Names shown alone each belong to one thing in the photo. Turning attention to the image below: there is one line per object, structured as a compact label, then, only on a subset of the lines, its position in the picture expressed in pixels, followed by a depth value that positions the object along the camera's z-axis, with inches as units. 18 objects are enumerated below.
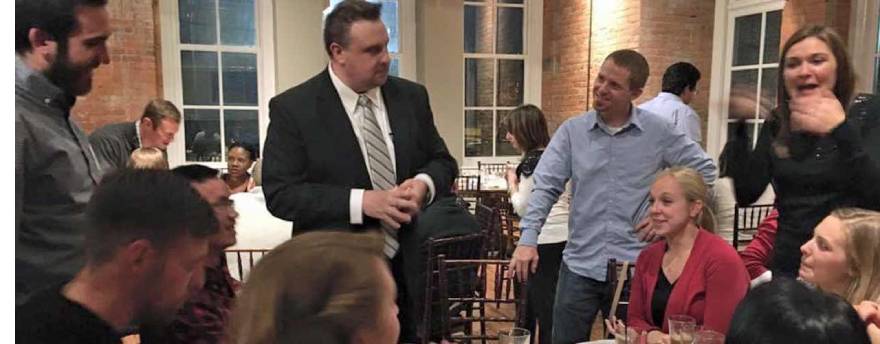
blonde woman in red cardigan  70.1
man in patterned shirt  54.8
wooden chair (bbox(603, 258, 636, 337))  77.7
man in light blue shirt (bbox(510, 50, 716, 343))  84.4
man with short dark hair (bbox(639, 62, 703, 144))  162.7
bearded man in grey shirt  43.0
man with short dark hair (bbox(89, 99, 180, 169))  91.6
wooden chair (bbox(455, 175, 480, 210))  222.8
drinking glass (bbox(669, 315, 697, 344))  59.2
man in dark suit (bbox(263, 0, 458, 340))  59.5
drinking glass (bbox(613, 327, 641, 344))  62.2
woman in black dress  62.4
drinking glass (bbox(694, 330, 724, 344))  57.6
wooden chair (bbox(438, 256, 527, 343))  86.1
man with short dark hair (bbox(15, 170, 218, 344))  38.4
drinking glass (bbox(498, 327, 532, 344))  60.4
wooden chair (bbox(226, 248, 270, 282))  105.0
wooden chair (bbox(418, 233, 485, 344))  92.6
